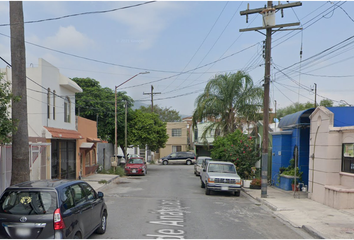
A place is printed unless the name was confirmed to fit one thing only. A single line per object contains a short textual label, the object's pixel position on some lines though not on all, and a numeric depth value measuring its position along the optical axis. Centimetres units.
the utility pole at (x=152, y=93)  4278
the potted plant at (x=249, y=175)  2134
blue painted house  1616
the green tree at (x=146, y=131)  3338
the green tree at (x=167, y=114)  6894
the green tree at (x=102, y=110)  3262
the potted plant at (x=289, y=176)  1659
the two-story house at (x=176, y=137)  5491
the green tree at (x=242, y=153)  2080
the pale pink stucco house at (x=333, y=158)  1225
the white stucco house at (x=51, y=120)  1639
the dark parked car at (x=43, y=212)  564
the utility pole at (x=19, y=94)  962
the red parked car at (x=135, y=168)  2762
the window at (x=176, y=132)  5514
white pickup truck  1571
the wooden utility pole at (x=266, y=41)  1555
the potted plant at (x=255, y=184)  1875
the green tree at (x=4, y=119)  838
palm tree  2477
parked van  4656
